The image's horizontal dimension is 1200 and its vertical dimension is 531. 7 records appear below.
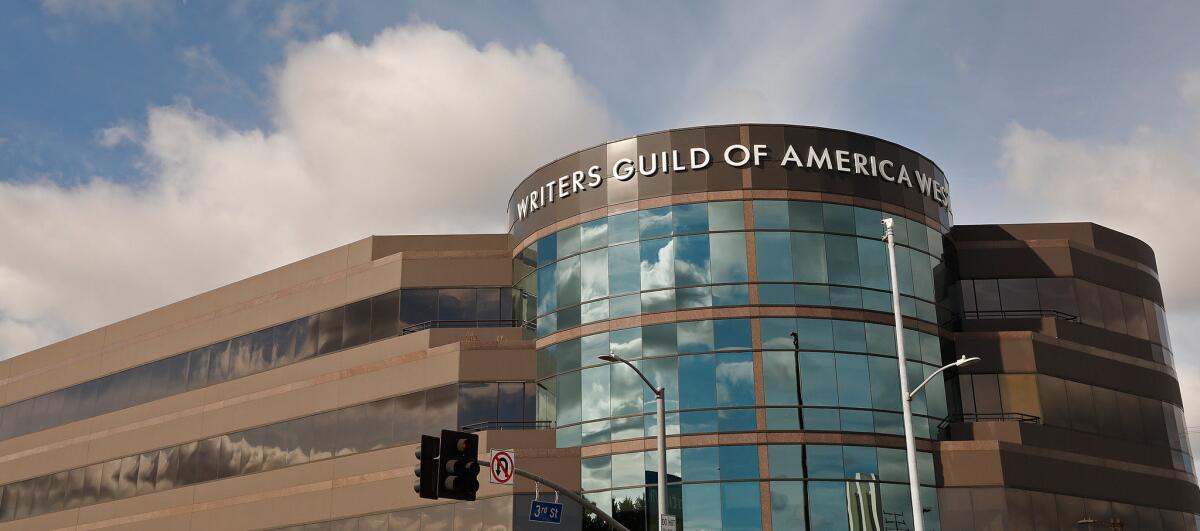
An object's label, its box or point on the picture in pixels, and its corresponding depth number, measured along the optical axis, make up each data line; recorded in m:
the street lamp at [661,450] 28.17
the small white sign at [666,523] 27.28
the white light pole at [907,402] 28.94
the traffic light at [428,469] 20.72
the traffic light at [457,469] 20.75
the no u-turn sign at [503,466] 25.79
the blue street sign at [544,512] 31.91
